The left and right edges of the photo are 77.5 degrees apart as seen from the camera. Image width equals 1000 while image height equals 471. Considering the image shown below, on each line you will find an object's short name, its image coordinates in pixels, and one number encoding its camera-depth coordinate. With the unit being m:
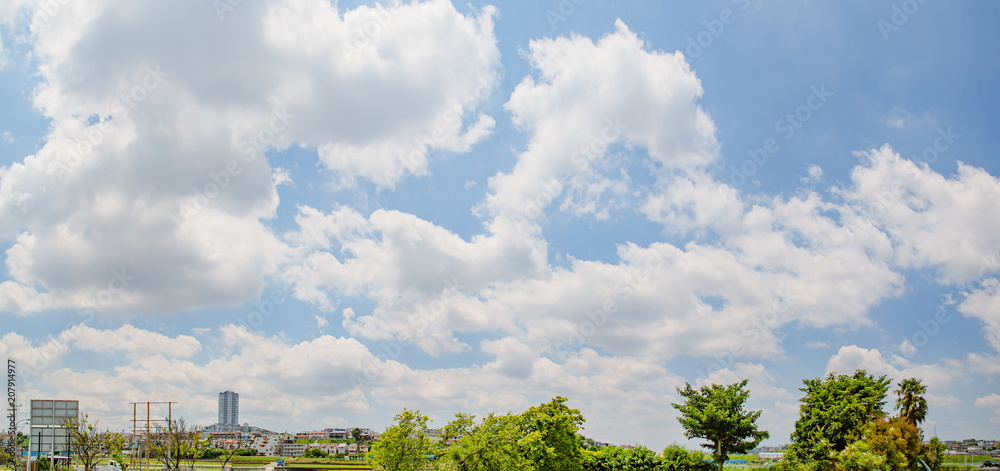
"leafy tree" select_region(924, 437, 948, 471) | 40.22
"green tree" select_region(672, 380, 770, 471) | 57.12
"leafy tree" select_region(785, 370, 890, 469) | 49.56
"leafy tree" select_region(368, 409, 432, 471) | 39.44
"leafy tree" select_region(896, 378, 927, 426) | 48.94
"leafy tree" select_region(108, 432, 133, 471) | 50.93
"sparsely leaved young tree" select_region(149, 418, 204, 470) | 49.34
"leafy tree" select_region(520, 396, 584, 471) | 47.06
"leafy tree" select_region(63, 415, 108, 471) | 50.47
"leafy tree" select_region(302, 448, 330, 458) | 153.88
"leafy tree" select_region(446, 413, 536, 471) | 37.84
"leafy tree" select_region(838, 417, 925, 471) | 38.59
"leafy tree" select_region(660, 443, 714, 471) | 58.41
